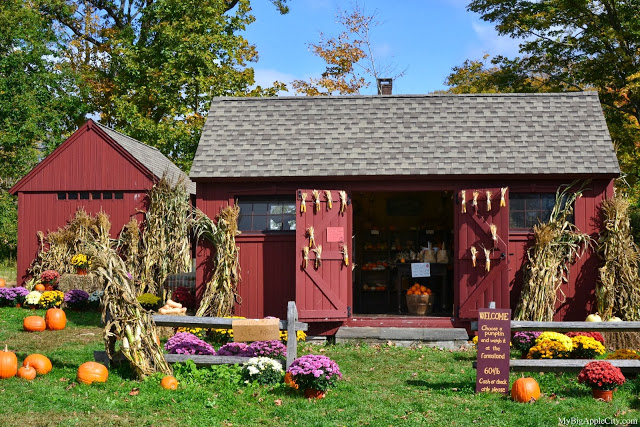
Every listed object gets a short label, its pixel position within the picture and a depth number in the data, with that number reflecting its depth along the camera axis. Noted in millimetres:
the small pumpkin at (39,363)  9188
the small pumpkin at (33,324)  13125
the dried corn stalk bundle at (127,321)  8797
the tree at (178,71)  24906
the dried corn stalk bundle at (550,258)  12609
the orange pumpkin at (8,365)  8898
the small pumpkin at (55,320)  13430
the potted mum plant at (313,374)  8195
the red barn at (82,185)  18984
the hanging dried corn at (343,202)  12727
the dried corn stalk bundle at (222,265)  12977
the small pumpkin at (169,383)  8508
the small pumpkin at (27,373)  8898
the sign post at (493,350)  8602
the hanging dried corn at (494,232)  12367
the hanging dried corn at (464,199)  12602
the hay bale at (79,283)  17547
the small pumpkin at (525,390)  8102
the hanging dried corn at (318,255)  12602
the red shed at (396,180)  12633
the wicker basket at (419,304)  13523
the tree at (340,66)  29125
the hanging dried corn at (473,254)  12453
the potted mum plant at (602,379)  8148
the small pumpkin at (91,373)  8617
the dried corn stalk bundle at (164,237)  17266
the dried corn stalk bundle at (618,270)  12664
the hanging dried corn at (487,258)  12383
